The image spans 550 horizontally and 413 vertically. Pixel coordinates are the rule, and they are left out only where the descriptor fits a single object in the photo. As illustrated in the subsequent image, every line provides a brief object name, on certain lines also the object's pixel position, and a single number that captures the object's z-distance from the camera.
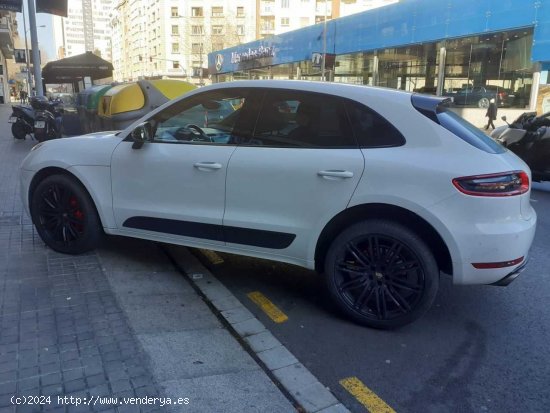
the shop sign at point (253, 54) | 40.28
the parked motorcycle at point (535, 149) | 8.56
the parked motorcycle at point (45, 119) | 13.60
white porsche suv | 3.21
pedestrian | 20.17
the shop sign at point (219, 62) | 51.03
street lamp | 28.46
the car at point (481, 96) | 21.95
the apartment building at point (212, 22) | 77.75
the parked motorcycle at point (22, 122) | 14.65
